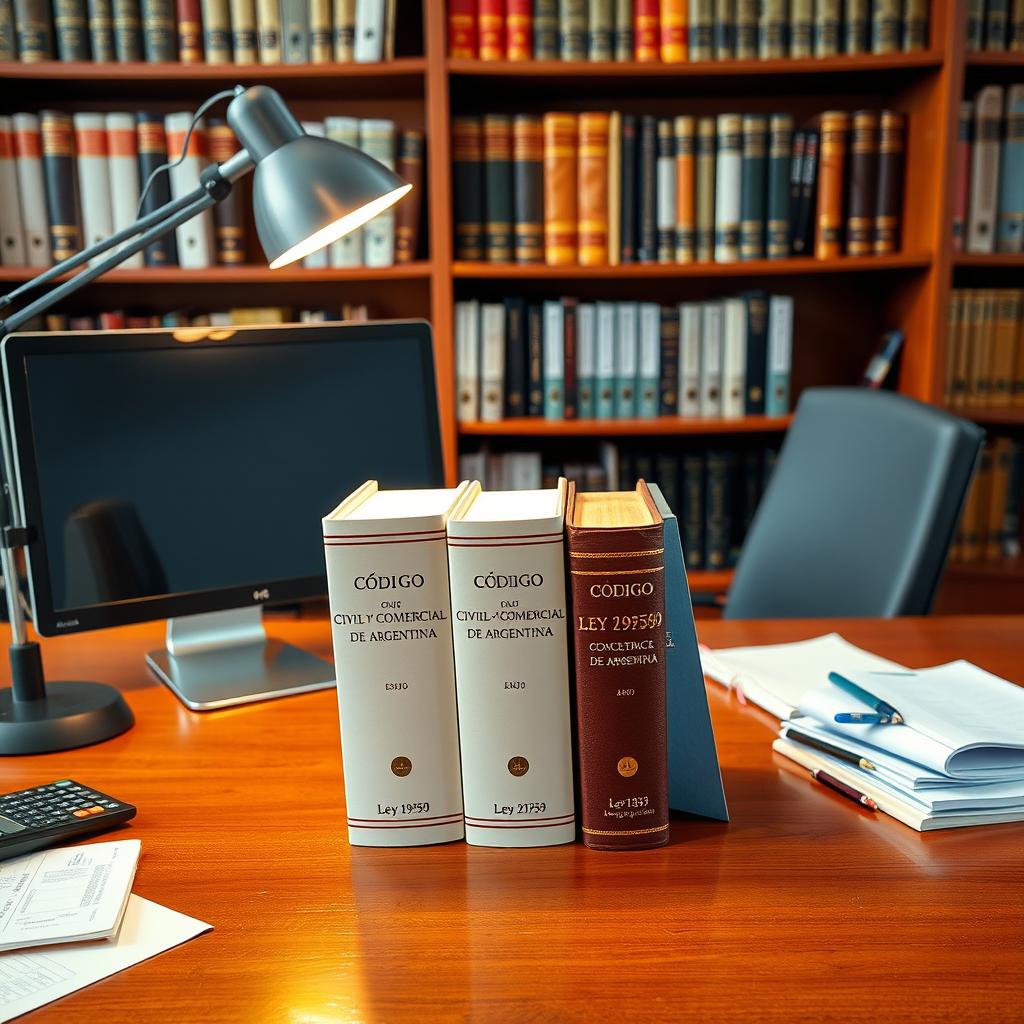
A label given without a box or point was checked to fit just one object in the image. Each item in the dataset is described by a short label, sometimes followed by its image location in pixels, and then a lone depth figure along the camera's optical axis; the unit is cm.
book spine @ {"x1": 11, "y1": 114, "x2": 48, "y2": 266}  236
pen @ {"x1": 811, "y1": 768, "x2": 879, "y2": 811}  96
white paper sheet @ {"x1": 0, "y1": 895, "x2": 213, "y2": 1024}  70
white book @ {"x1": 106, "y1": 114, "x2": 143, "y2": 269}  237
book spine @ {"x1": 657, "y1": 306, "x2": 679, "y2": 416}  250
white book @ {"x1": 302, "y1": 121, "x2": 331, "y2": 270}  240
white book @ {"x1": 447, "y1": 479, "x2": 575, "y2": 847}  86
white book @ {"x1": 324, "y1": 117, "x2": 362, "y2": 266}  237
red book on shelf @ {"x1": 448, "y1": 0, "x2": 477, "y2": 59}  233
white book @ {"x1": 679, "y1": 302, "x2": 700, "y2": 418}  250
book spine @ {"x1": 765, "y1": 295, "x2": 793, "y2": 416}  250
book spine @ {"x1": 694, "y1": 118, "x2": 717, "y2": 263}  243
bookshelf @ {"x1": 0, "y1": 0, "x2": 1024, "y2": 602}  233
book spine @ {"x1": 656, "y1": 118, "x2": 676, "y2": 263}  243
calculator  89
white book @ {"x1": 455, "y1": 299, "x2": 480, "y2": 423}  245
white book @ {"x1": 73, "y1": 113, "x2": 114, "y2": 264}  237
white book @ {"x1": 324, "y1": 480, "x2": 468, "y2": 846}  87
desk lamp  102
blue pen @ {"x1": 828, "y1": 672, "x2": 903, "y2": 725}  101
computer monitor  121
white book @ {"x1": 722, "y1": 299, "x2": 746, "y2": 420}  250
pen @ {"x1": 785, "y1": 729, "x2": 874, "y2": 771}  99
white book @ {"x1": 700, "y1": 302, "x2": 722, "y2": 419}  251
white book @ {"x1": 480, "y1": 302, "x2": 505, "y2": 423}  246
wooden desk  69
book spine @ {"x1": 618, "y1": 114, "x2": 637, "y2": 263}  242
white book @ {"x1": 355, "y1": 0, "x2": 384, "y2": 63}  229
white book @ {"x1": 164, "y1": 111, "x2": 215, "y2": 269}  238
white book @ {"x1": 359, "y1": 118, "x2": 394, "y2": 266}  237
